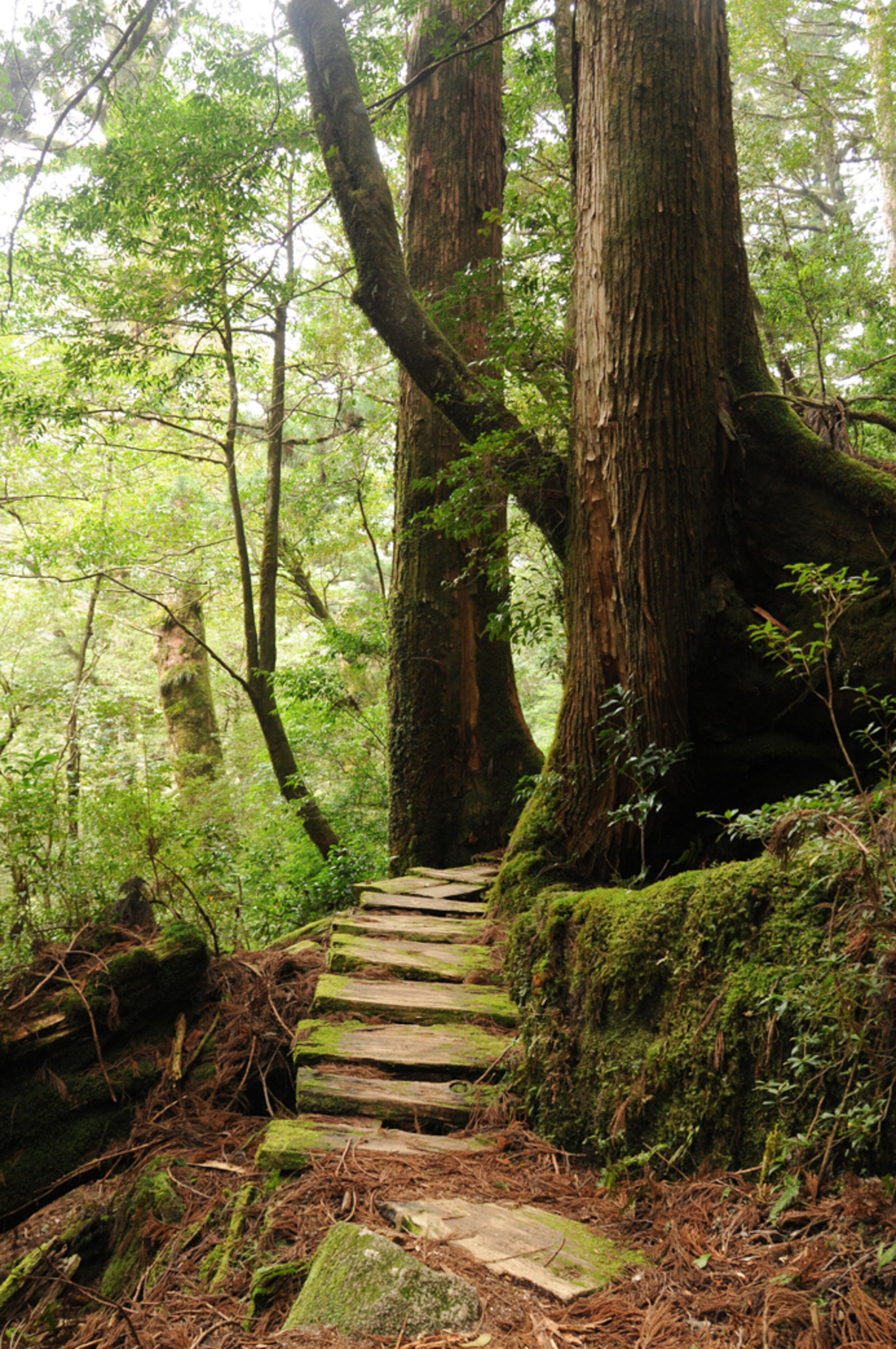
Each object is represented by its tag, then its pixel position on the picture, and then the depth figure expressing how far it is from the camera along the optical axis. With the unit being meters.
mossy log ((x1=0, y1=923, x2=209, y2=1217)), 3.21
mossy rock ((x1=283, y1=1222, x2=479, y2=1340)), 1.67
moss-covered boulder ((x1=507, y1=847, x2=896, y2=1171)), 1.84
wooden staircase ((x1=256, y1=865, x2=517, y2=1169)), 2.67
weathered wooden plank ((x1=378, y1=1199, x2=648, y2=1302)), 1.82
